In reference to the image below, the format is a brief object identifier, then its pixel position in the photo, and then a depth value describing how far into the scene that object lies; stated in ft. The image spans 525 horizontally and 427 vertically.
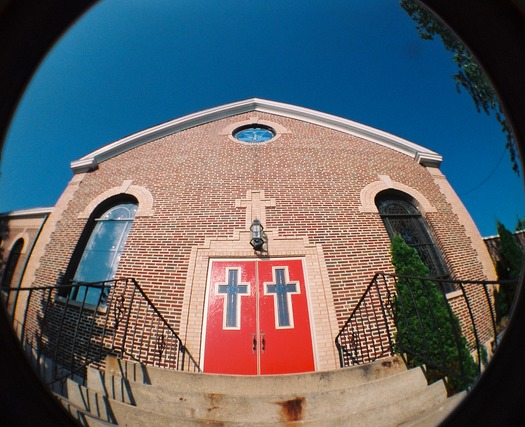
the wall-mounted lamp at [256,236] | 8.50
